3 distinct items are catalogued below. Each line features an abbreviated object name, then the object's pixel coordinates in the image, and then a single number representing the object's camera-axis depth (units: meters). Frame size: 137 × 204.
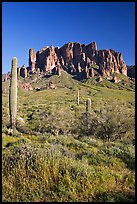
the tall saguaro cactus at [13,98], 16.27
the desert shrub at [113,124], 14.16
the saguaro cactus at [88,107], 19.54
